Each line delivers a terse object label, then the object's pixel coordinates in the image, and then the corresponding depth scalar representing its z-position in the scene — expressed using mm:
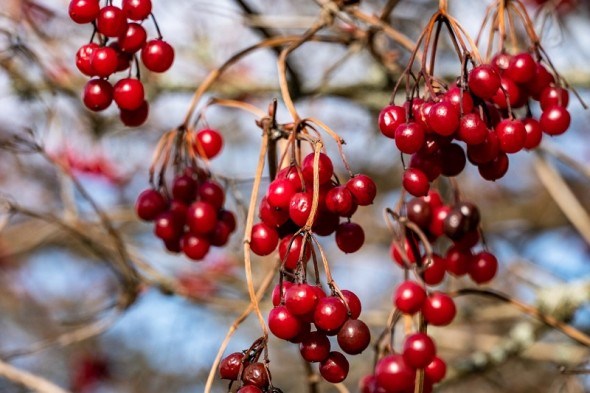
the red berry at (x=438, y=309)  590
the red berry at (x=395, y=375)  580
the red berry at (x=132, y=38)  631
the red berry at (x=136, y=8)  627
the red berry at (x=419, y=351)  579
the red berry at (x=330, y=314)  582
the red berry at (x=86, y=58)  631
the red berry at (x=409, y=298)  589
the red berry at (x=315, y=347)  587
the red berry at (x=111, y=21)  622
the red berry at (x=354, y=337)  583
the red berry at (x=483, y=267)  655
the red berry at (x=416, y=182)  611
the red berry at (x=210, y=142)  678
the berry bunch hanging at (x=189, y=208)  663
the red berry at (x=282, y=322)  585
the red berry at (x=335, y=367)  589
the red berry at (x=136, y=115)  650
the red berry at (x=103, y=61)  627
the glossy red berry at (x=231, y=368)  592
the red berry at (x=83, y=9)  621
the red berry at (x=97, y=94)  637
